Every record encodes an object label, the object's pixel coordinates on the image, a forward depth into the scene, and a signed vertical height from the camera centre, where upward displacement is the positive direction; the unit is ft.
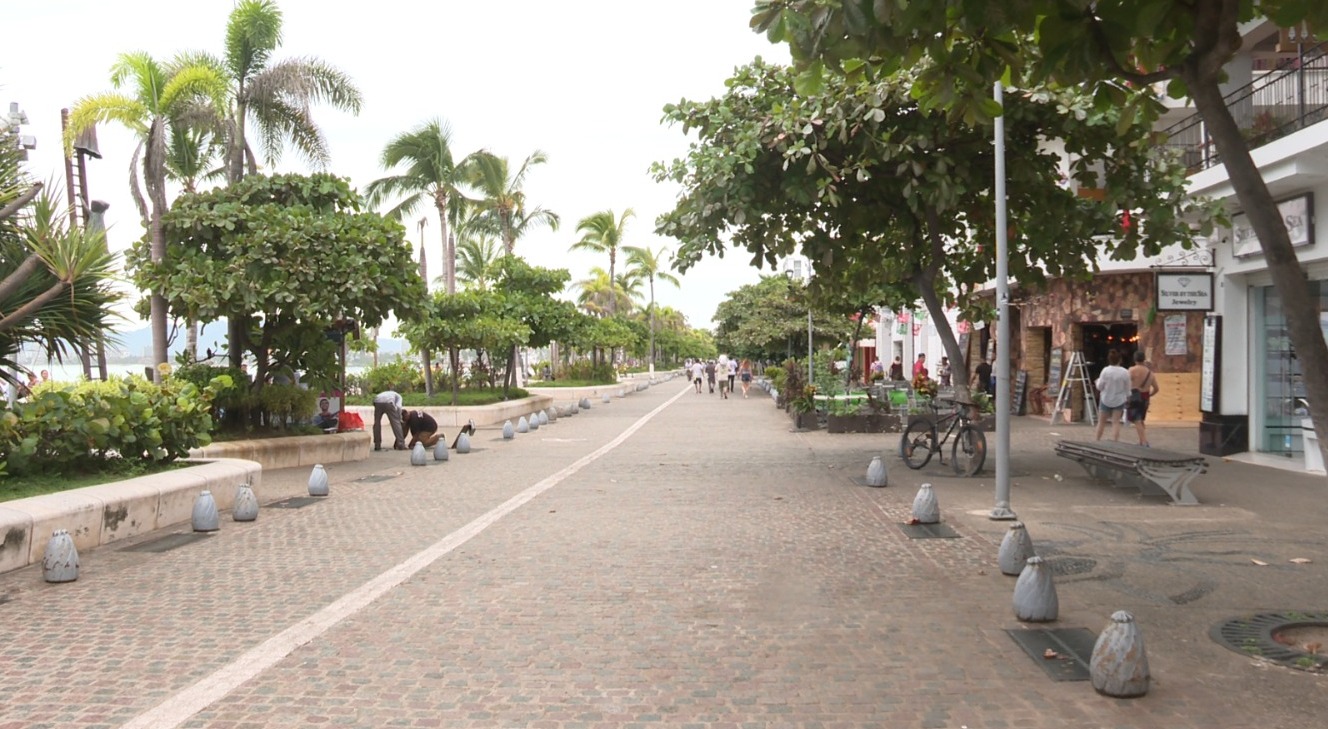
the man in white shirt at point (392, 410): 63.10 -2.99
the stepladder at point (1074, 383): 74.18 -1.76
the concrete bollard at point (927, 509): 32.37 -4.72
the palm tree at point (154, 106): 56.44 +14.42
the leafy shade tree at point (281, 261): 48.96 +4.98
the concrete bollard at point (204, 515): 32.17 -4.82
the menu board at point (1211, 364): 51.88 -0.20
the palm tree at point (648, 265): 231.57 +22.36
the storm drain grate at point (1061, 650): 17.37 -5.28
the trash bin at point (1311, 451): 43.45 -3.91
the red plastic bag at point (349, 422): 62.75 -3.80
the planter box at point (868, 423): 71.15 -4.37
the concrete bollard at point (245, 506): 34.45 -4.88
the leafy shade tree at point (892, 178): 40.27 +7.62
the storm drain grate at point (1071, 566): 25.34 -5.21
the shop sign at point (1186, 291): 50.57 +3.43
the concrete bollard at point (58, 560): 24.61 -4.77
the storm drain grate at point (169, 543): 29.48 -5.37
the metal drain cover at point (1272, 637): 17.74 -5.20
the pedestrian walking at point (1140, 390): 52.31 -1.55
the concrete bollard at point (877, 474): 41.83 -4.66
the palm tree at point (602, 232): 184.75 +23.72
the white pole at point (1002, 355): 33.04 +0.18
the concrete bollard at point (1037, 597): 20.40 -4.76
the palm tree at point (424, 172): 105.09 +19.86
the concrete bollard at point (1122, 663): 15.92 -4.75
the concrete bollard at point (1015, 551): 24.88 -4.69
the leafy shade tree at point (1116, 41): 16.40 +5.44
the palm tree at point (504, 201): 122.31 +20.36
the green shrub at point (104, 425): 32.04 -2.11
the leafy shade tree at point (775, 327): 126.82 +4.27
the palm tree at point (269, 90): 61.57 +17.06
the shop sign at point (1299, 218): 42.83 +6.02
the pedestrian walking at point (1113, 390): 51.39 -1.50
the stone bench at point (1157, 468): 35.50 -3.82
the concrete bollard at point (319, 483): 40.93 -4.88
